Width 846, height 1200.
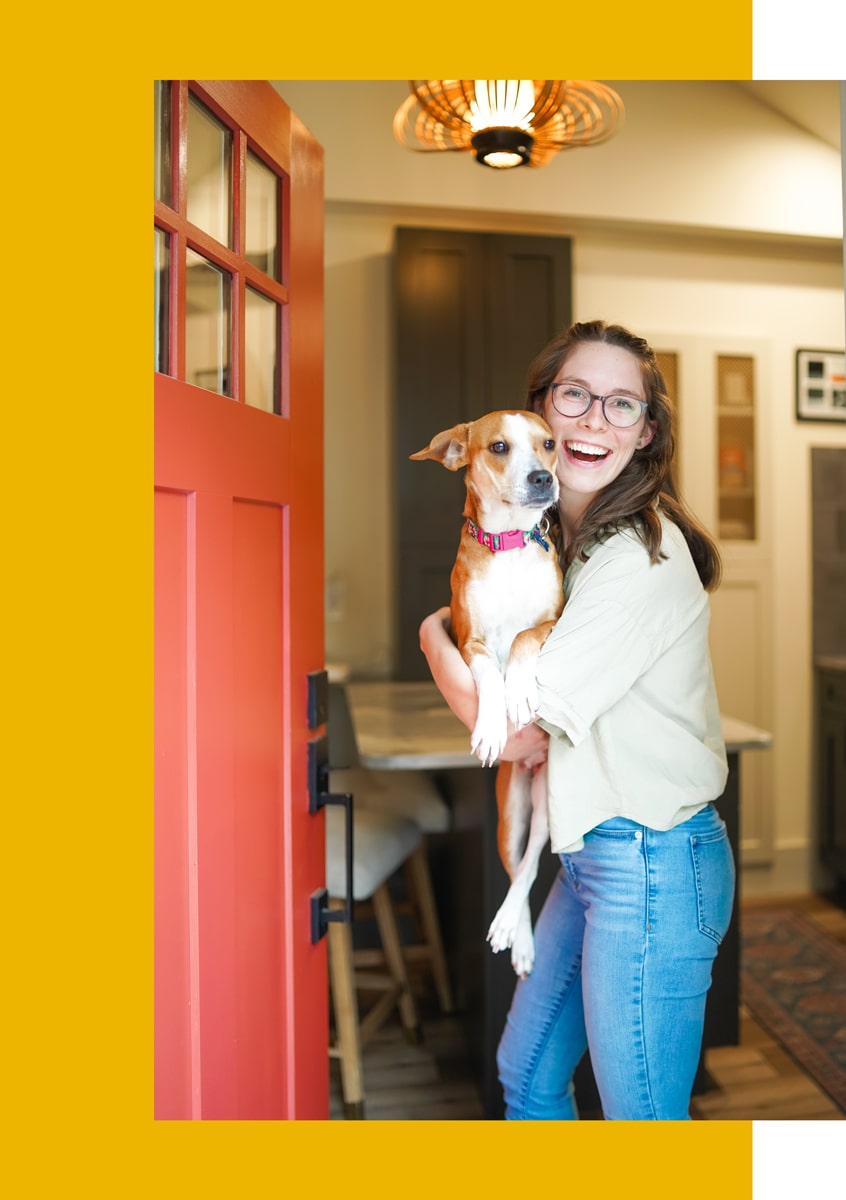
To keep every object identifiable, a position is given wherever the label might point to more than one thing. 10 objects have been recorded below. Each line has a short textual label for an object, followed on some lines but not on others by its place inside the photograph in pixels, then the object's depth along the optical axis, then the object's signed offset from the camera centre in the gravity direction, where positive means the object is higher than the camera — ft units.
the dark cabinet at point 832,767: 12.57 -2.15
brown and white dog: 3.95 +0.17
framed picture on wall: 13.07 +2.94
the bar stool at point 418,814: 8.89 -1.89
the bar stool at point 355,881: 7.59 -2.17
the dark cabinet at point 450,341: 11.22 +3.06
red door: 3.92 +0.03
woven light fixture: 7.34 +3.82
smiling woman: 4.00 -0.57
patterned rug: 8.75 -3.97
